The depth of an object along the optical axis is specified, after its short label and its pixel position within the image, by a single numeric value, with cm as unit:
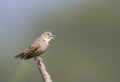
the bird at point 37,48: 625
